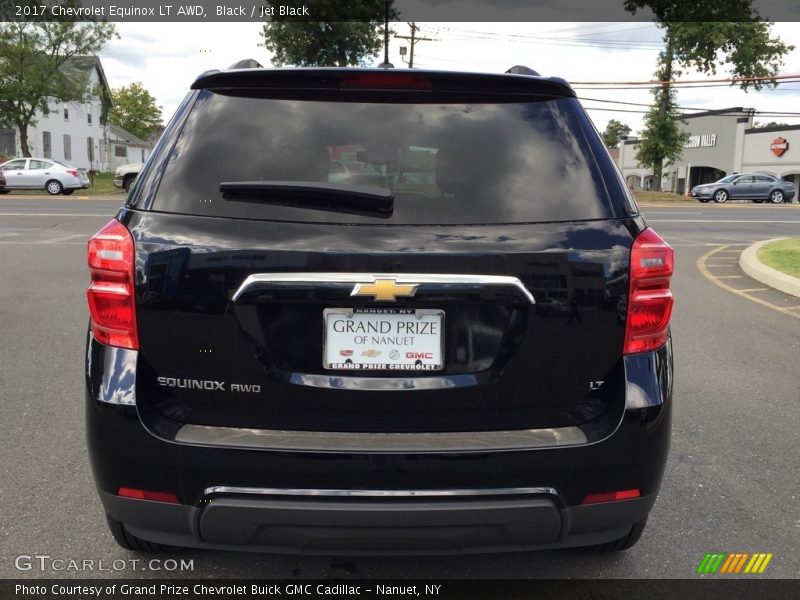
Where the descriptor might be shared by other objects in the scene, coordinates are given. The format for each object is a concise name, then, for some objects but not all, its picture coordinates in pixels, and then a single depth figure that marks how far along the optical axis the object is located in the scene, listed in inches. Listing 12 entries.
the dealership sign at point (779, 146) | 1999.3
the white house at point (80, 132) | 1860.0
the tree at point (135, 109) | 3472.0
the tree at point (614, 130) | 4095.5
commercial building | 2011.6
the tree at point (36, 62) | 1507.1
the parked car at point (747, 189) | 1401.3
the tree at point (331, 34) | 1707.7
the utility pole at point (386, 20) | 1461.6
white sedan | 1151.0
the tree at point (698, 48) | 1515.7
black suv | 83.2
